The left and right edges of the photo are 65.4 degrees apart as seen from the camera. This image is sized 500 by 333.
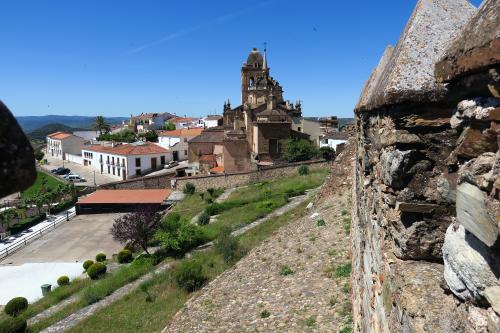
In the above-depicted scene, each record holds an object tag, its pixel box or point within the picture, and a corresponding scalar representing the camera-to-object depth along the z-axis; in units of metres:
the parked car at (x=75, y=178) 51.44
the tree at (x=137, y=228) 20.64
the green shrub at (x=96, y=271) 18.36
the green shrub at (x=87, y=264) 20.64
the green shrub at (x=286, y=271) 9.59
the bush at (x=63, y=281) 18.80
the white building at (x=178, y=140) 59.84
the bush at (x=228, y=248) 13.84
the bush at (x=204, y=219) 23.29
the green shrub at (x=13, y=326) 11.66
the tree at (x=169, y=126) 93.88
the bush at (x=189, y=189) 33.99
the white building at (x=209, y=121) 90.81
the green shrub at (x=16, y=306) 15.32
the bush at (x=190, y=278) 12.41
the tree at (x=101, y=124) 86.54
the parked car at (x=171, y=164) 54.50
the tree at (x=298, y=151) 37.19
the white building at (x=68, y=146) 72.38
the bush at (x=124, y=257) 20.86
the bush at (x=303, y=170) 31.65
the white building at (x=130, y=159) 52.09
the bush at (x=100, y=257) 22.14
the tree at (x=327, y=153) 34.88
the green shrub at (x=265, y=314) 8.07
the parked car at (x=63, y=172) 57.15
